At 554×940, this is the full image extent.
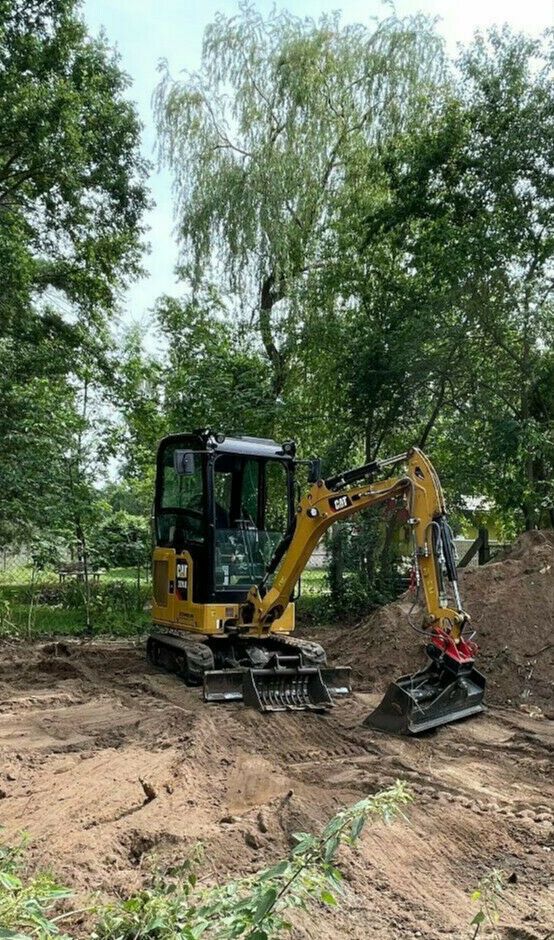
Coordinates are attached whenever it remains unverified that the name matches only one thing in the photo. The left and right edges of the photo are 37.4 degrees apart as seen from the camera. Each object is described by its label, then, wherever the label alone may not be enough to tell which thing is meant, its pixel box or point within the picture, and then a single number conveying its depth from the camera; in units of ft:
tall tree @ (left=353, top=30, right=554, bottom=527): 38.96
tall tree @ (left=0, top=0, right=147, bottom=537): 40.37
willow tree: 56.44
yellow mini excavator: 23.04
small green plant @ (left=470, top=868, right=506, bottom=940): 10.83
